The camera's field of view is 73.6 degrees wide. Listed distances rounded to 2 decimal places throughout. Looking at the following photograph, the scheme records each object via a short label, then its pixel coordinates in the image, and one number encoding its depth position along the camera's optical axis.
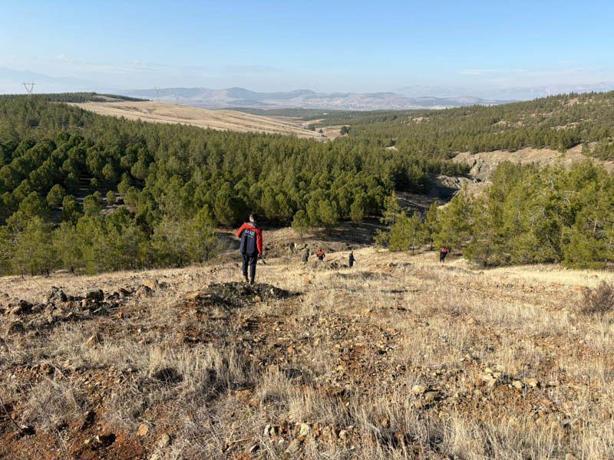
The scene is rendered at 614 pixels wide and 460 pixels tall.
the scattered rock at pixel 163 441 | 4.52
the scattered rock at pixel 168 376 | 5.94
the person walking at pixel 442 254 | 36.44
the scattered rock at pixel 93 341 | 7.36
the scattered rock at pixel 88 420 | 4.94
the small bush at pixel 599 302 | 11.99
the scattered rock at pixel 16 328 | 8.26
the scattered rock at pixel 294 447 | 4.32
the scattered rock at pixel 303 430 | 4.55
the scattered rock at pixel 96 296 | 11.10
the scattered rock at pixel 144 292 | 11.80
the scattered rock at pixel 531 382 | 6.16
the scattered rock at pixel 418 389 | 5.85
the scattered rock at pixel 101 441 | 4.59
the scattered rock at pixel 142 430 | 4.75
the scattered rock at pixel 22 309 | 9.72
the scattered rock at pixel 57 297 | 10.79
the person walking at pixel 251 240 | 13.04
